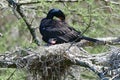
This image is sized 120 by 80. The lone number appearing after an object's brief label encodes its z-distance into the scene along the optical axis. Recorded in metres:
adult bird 17.58
